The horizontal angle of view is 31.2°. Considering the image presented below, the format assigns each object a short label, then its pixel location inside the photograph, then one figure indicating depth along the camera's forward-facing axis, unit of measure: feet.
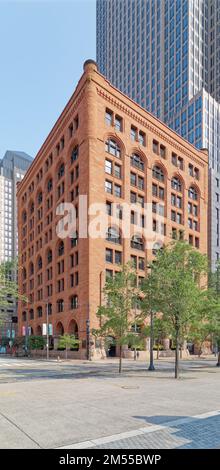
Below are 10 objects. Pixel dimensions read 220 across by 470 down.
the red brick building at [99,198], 177.47
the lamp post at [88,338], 159.94
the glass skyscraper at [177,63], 343.26
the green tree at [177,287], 85.46
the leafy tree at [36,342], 214.05
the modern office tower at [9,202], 521.24
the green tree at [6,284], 67.68
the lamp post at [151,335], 99.35
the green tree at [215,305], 111.96
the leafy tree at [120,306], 97.45
